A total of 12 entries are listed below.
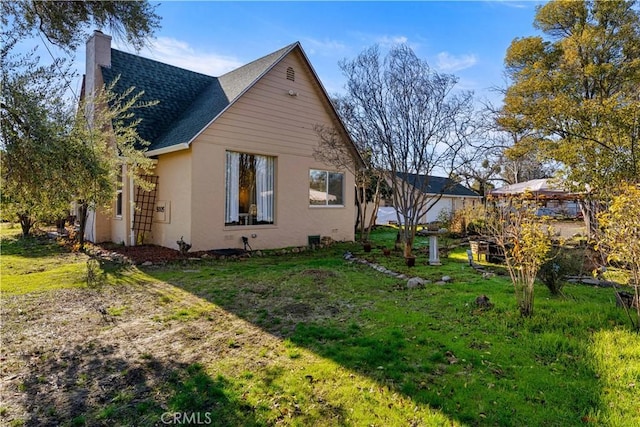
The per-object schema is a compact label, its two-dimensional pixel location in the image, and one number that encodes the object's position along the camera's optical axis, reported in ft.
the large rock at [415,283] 22.71
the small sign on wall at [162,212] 36.73
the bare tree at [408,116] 32.45
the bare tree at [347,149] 37.60
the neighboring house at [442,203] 88.48
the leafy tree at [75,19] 19.12
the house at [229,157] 34.73
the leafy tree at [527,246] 15.76
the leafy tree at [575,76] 28.66
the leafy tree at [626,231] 13.70
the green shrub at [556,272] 19.51
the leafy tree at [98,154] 16.29
